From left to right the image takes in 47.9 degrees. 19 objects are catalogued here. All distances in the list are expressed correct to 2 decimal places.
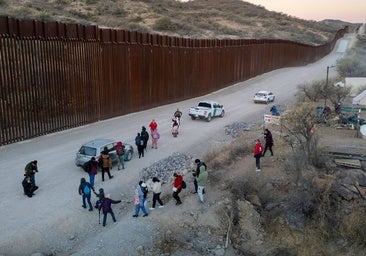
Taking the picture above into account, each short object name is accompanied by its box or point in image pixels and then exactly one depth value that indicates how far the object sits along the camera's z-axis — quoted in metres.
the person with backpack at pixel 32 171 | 15.31
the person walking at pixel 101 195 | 13.55
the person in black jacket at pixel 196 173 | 15.32
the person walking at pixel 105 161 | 16.72
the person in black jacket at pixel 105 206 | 13.36
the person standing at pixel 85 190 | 14.03
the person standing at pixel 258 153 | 17.61
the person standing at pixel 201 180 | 15.06
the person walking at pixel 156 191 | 14.51
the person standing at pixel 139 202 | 13.96
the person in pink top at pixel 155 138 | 21.33
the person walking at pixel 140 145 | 19.82
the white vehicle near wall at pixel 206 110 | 28.72
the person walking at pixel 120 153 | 17.83
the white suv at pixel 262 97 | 36.34
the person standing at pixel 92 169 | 15.94
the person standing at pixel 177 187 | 14.92
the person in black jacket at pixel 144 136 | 20.12
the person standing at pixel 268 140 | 19.17
